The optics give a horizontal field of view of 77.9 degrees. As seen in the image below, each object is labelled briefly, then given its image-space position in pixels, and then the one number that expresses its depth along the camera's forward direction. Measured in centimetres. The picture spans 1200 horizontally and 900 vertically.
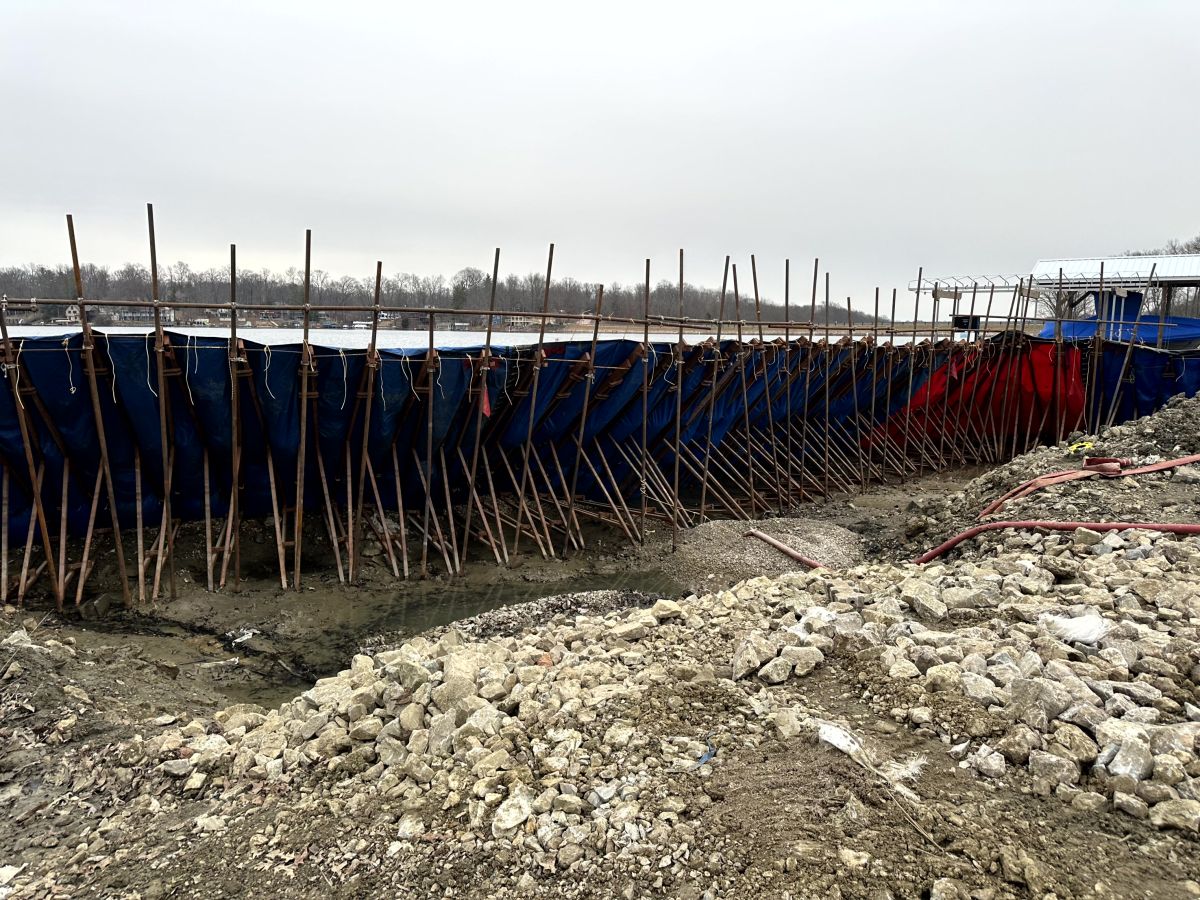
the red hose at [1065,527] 584
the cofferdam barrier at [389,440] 768
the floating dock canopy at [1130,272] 2749
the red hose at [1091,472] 800
